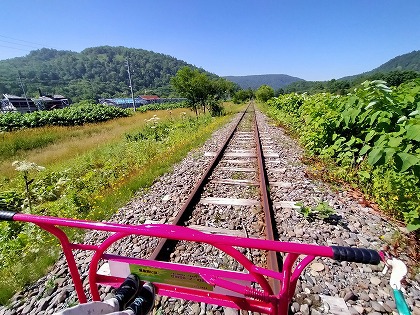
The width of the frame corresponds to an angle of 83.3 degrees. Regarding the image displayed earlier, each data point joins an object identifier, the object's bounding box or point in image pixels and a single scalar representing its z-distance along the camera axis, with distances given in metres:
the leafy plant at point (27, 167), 4.43
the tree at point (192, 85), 22.06
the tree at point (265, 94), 57.90
